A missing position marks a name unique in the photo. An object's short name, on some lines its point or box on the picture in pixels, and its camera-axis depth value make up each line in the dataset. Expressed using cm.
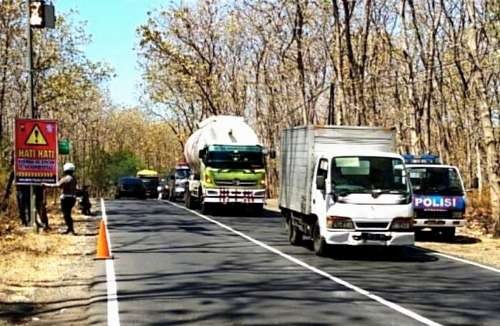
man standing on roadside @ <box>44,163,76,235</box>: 2469
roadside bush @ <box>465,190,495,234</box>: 2838
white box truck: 1905
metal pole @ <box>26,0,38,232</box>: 2442
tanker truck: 3475
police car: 2456
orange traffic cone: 1916
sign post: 2431
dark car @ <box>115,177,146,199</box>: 6319
